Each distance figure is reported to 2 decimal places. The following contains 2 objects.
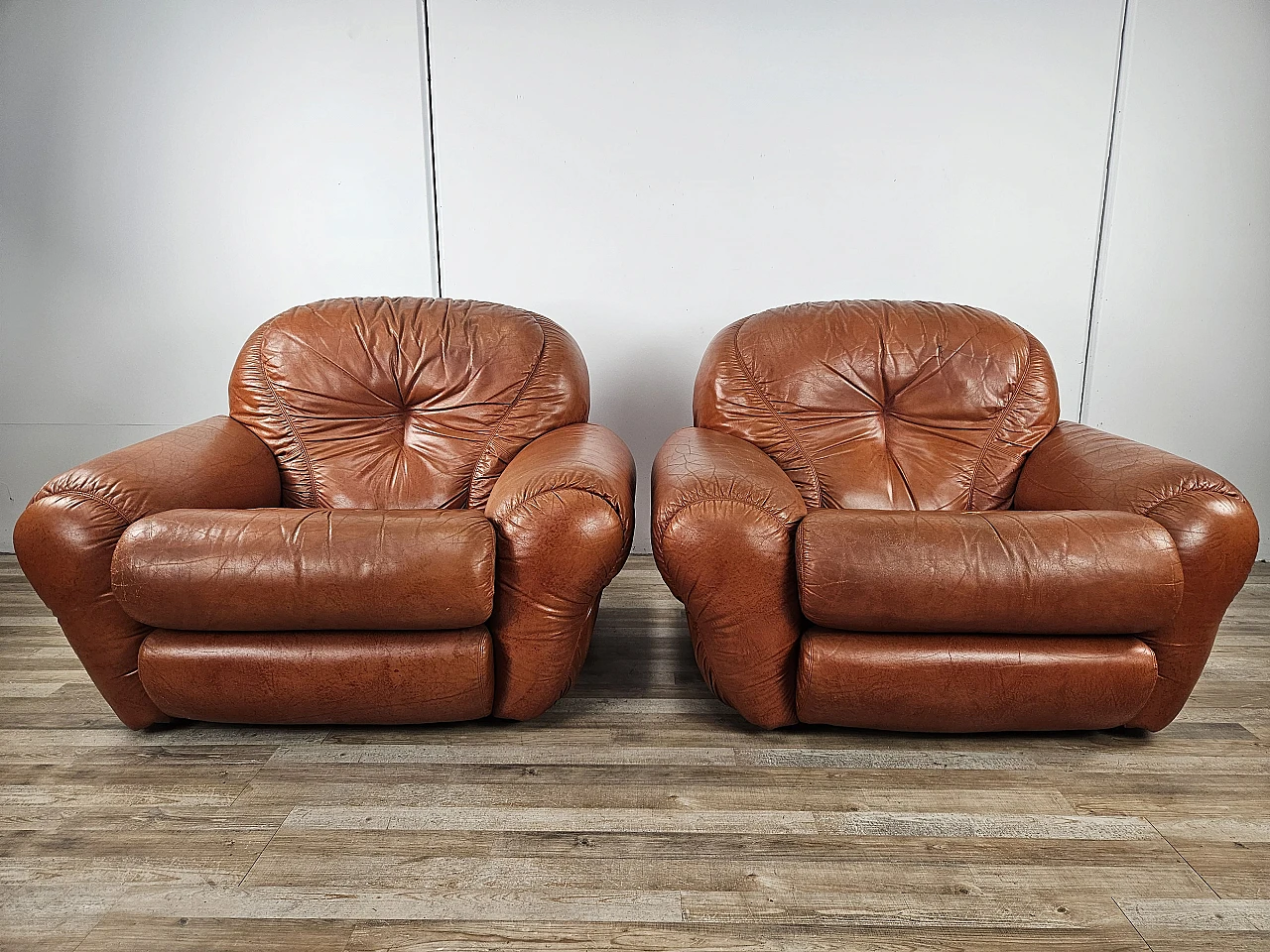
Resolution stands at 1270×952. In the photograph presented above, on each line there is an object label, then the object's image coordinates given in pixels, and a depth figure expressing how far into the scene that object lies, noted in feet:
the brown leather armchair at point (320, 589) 5.51
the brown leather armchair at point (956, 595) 5.45
